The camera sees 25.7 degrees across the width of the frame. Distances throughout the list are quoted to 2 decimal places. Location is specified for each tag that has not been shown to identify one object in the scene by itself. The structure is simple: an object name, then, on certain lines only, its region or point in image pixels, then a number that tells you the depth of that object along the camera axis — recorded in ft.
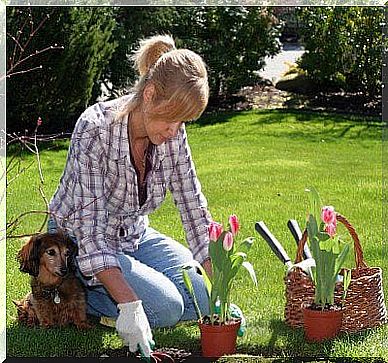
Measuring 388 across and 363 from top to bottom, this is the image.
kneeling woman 8.48
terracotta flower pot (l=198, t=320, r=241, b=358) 8.75
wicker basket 9.50
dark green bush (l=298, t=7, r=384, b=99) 26.61
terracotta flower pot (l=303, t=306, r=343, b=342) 9.14
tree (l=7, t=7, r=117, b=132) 22.57
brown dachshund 9.53
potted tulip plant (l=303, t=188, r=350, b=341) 8.94
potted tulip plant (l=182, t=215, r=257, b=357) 8.70
